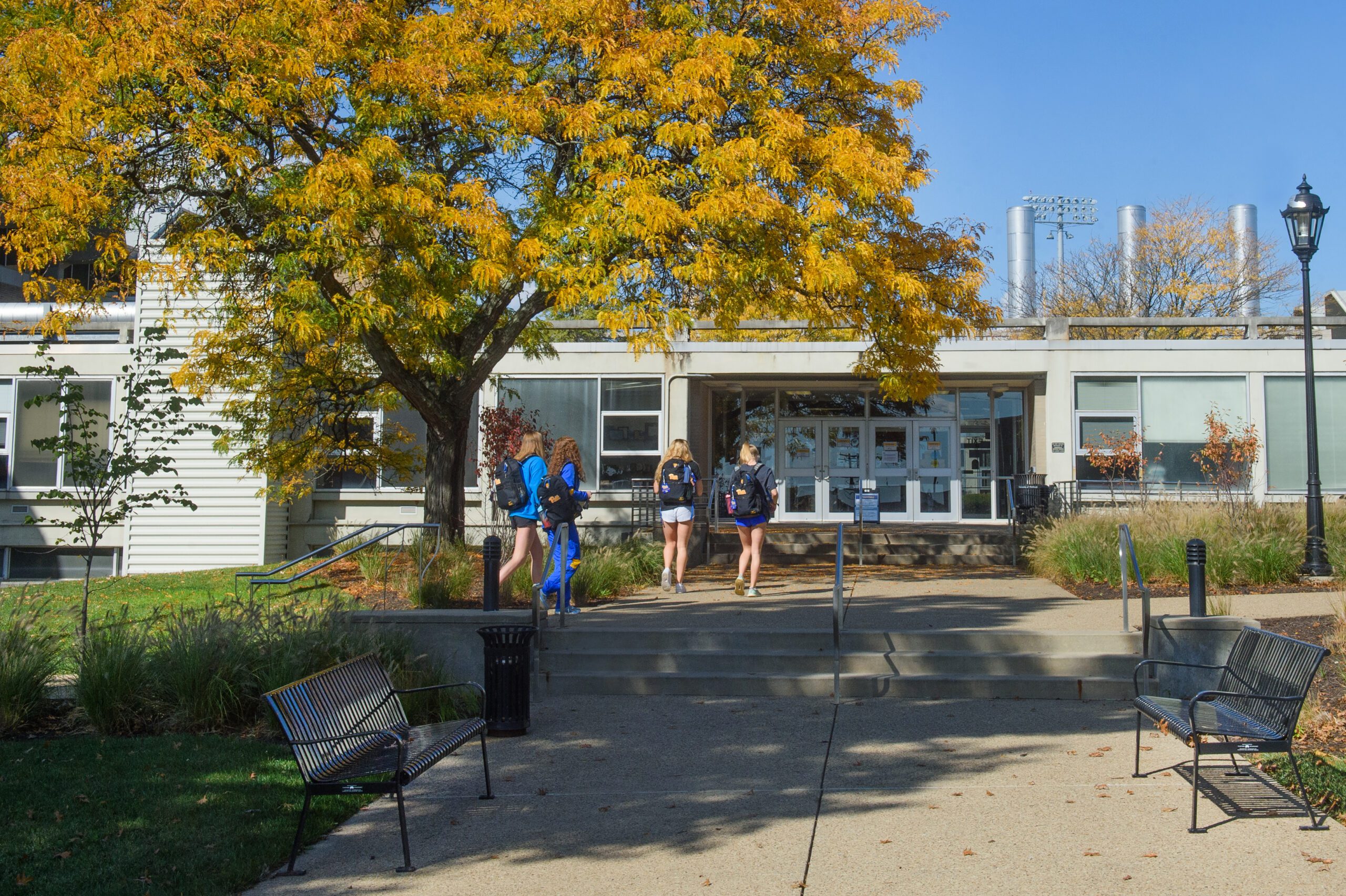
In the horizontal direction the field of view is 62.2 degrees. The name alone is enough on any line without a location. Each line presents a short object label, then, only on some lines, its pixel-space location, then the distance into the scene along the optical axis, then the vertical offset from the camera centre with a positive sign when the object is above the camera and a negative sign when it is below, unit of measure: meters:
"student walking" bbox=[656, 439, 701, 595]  12.19 +0.08
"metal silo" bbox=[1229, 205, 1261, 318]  35.00 +7.58
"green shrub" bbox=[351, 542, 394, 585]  13.63 -0.88
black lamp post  13.77 +3.35
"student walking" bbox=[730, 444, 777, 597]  11.99 -0.01
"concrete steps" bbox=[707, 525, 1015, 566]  17.52 -0.78
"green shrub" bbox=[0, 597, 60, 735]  7.59 -1.26
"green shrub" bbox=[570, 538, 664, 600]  12.07 -0.85
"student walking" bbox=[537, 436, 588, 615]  10.56 -0.05
